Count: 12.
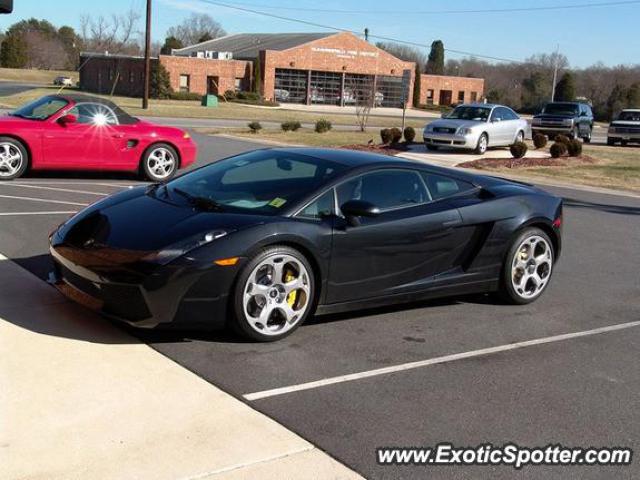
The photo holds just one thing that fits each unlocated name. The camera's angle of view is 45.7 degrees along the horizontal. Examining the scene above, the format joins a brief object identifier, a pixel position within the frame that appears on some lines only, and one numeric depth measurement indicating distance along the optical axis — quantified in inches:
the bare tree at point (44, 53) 4471.0
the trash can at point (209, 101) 2225.6
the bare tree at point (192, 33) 5265.8
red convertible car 478.6
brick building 2721.5
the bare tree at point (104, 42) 2087.8
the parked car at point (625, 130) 1347.2
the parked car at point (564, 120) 1285.7
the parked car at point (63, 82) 2903.3
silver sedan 957.2
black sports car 197.9
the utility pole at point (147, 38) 1542.8
